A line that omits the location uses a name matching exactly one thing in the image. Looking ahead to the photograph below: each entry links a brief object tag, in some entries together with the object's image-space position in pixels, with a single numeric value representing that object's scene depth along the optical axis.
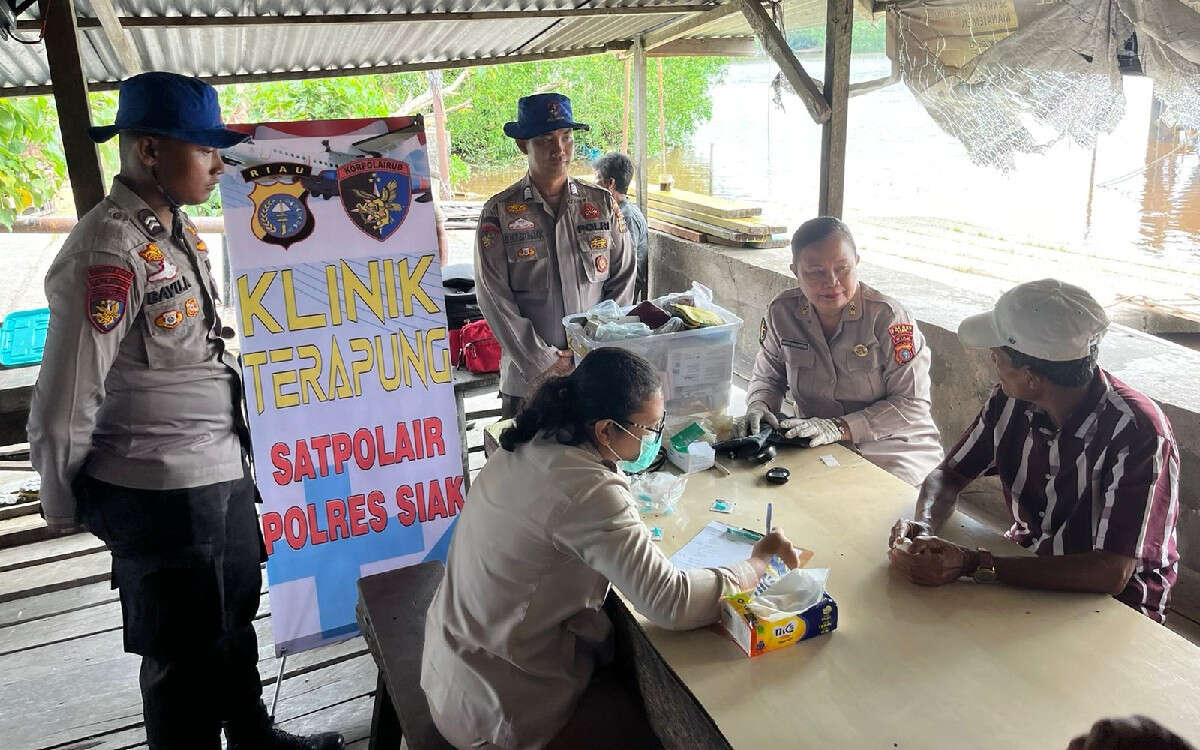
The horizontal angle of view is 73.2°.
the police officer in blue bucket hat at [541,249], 3.34
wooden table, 1.30
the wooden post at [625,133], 8.64
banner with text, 2.85
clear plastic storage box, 2.54
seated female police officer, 2.69
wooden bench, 1.88
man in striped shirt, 1.68
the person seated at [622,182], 5.11
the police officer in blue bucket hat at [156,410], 1.88
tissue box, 1.50
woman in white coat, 1.56
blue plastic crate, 3.34
